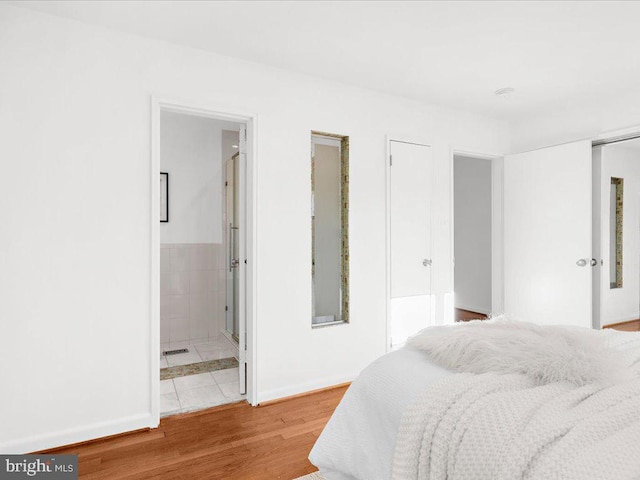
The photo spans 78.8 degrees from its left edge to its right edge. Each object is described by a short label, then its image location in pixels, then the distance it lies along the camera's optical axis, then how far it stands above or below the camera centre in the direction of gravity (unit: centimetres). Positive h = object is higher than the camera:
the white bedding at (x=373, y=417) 137 -67
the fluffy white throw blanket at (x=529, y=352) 127 -40
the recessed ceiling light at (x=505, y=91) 339 +133
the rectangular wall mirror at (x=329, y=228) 324 +12
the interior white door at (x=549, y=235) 363 +8
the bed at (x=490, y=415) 96 -50
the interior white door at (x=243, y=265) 305 -18
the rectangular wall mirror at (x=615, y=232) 353 +10
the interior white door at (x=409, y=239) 356 +3
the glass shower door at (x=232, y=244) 420 -2
